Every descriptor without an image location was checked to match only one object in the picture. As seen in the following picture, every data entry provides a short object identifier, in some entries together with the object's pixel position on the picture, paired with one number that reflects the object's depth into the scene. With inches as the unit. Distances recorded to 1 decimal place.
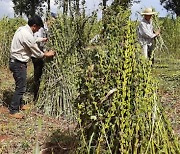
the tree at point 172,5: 987.6
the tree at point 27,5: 956.6
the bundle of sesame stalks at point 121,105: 71.3
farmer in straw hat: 200.0
